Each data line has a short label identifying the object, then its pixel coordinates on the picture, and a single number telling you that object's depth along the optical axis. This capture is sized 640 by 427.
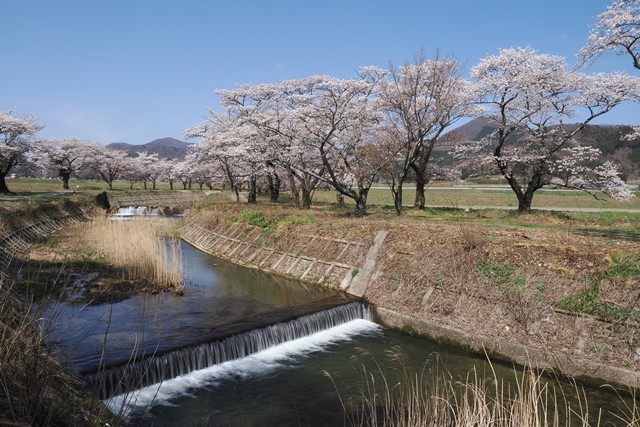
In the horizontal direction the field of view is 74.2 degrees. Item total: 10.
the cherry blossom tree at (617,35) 16.02
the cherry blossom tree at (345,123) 24.22
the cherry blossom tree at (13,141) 42.94
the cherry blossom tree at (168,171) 84.28
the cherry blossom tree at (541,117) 25.22
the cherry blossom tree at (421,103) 24.69
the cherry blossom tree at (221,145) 33.38
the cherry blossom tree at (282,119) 28.61
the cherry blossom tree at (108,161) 69.07
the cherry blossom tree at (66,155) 61.66
